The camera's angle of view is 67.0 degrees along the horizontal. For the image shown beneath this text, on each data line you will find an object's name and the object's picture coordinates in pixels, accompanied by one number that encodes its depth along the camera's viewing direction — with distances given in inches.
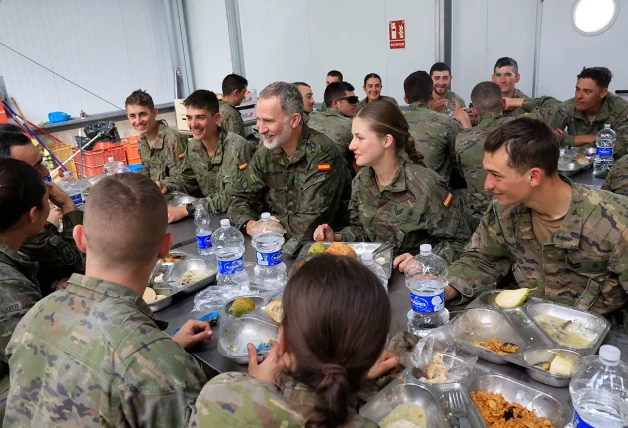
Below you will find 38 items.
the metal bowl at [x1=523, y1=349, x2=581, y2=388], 54.7
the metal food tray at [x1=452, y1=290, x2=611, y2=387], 58.5
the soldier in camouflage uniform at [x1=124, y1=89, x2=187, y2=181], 177.3
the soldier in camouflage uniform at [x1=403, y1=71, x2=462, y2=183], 161.6
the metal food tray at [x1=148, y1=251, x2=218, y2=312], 81.7
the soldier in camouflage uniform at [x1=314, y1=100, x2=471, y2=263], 100.2
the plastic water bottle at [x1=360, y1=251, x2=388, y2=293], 83.0
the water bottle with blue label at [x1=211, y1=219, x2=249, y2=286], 85.2
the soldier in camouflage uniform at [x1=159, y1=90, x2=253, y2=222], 141.0
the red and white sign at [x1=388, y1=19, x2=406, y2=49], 248.2
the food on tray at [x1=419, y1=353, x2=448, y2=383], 57.8
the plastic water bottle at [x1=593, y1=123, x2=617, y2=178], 135.1
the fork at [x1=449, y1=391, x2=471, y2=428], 51.5
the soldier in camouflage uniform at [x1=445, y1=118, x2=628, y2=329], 74.0
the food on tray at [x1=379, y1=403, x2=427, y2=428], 52.6
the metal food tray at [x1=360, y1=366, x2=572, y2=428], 51.8
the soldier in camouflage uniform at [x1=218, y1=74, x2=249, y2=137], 232.2
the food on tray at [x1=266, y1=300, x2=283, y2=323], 71.9
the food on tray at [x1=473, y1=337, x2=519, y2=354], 60.7
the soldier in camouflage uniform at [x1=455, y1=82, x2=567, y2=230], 145.9
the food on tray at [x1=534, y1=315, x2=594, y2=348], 62.9
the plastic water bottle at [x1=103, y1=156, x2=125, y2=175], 188.4
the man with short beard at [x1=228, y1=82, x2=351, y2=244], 123.2
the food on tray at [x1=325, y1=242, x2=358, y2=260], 86.7
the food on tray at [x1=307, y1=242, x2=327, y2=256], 92.1
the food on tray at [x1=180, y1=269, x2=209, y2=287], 89.5
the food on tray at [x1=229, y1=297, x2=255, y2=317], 74.6
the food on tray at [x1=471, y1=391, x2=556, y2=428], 51.2
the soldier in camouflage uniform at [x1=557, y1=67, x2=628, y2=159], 172.6
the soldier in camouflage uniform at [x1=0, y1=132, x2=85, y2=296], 98.2
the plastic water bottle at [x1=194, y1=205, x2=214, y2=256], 103.4
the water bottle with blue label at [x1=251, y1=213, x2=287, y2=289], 87.3
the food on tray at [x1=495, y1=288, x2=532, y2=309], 70.5
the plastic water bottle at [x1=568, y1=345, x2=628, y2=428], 46.1
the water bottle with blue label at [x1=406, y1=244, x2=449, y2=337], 67.6
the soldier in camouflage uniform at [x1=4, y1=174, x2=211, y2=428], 49.3
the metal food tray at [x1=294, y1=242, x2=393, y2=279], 90.6
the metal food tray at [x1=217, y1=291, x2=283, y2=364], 68.3
